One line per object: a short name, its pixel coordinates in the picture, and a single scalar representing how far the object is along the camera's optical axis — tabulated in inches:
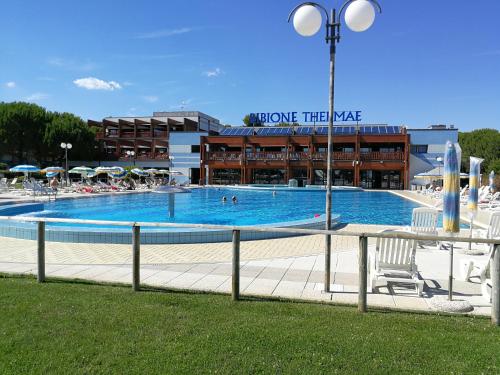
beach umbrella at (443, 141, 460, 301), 247.1
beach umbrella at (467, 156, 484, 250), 368.3
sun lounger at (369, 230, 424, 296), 225.6
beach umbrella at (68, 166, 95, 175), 1327.1
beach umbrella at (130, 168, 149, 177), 1477.1
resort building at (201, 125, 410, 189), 1694.1
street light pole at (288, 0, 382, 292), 207.2
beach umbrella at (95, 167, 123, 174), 1274.6
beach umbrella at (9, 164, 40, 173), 1114.1
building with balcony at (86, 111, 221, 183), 2004.2
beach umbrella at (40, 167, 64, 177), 1201.2
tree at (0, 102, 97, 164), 1876.2
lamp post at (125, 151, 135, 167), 2172.0
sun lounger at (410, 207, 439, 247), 361.5
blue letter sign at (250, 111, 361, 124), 1919.3
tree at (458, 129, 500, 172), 2203.5
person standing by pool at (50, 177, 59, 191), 1080.8
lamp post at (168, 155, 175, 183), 1995.8
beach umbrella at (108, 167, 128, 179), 1277.1
